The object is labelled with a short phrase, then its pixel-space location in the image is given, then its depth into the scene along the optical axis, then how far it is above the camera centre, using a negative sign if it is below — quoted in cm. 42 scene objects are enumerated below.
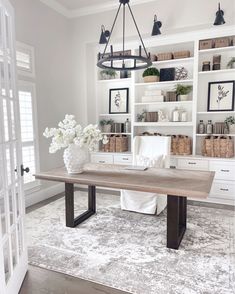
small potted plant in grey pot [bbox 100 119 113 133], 479 -6
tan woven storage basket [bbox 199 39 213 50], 386 +125
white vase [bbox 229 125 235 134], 390 -12
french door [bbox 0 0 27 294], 170 -39
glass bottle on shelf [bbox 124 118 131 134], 466 -10
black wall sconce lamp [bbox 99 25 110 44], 419 +153
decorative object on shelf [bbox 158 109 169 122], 433 +9
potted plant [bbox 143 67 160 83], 425 +83
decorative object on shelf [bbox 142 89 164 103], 428 +46
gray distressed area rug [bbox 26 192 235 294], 199 -132
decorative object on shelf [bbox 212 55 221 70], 389 +97
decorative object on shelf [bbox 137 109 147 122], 450 +11
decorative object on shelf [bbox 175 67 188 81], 422 +86
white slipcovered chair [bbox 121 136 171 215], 333 -58
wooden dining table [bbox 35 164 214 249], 214 -59
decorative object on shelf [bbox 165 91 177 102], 421 +45
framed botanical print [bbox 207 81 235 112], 387 +43
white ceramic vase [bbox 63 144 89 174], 273 -41
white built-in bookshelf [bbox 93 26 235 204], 381 +44
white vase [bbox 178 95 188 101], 414 +43
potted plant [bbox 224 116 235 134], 389 -2
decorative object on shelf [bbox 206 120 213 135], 400 -11
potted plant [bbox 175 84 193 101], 412 +53
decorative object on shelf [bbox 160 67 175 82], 423 +84
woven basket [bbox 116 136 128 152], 456 -42
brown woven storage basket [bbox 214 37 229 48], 376 +125
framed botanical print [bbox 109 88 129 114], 469 +43
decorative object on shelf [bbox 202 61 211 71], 395 +92
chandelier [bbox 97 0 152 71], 226 +62
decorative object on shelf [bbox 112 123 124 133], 470 -12
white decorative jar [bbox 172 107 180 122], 424 +11
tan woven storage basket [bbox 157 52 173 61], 415 +115
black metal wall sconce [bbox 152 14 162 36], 379 +149
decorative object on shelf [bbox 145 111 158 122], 439 +11
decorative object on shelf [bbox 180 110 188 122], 422 +10
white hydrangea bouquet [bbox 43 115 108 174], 267 -21
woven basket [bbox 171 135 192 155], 410 -40
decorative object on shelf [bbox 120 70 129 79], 464 +91
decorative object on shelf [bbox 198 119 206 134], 410 -11
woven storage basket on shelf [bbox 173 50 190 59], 405 +115
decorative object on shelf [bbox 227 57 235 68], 378 +93
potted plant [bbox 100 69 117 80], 471 +94
